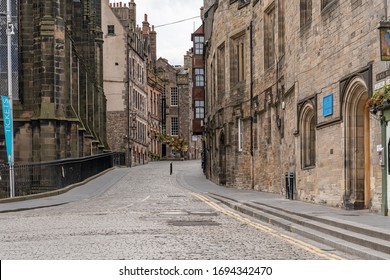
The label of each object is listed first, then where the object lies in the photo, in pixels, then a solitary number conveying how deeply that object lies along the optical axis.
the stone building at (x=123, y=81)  71.12
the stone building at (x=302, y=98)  17.28
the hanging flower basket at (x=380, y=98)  15.03
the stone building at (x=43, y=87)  34.53
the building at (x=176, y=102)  98.62
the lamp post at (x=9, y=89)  27.61
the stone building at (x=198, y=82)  57.16
